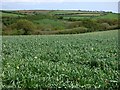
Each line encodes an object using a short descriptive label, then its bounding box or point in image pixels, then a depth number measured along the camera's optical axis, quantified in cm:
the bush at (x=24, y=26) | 5242
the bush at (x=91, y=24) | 5538
